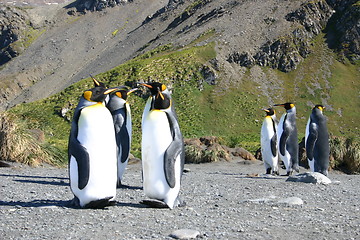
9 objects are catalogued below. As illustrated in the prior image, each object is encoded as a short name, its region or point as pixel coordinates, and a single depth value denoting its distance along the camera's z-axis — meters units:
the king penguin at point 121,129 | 9.12
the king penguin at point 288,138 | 13.20
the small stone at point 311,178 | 9.93
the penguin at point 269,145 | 13.12
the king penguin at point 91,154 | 5.71
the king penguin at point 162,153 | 6.11
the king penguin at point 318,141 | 12.40
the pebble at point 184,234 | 4.39
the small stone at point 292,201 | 6.77
